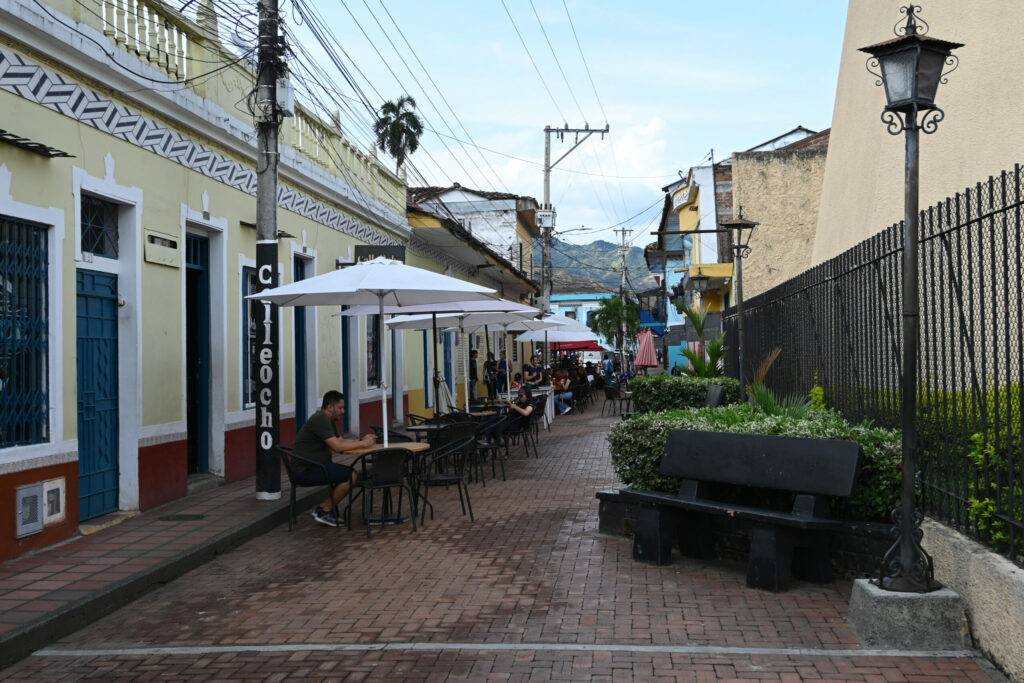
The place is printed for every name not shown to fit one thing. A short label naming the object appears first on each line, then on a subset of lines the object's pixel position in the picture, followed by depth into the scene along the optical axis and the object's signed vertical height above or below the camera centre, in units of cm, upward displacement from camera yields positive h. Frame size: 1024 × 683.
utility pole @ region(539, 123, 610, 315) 3416 +527
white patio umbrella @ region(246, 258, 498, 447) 882 +65
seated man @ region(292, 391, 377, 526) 876 -92
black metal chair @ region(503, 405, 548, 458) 1440 -109
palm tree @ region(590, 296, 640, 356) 6278 +238
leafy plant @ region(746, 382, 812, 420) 837 -52
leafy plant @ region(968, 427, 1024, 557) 472 -76
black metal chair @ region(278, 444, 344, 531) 860 -101
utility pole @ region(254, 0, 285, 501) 959 +117
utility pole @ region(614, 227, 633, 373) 5806 +385
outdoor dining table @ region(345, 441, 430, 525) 887 -143
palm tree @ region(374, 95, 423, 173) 4447 +1081
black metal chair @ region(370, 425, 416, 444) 1099 -94
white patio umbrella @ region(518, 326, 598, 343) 2306 +48
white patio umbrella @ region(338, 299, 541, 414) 1164 +59
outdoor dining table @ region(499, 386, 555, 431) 2019 -123
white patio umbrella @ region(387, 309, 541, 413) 1357 +54
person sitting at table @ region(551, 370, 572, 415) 2434 -106
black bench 622 -107
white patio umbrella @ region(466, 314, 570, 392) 1794 +58
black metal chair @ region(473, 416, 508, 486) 1191 -116
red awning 3812 +29
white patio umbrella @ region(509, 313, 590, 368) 1936 +67
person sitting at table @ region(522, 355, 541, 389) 2378 -55
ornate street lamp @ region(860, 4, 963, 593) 527 +75
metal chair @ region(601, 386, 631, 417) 2328 -101
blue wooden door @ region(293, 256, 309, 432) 1430 +2
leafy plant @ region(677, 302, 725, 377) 1777 -11
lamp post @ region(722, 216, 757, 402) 1545 +172
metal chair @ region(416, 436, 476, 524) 915 -118
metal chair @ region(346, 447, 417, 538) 859 -106
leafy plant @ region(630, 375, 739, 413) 1711 -74
